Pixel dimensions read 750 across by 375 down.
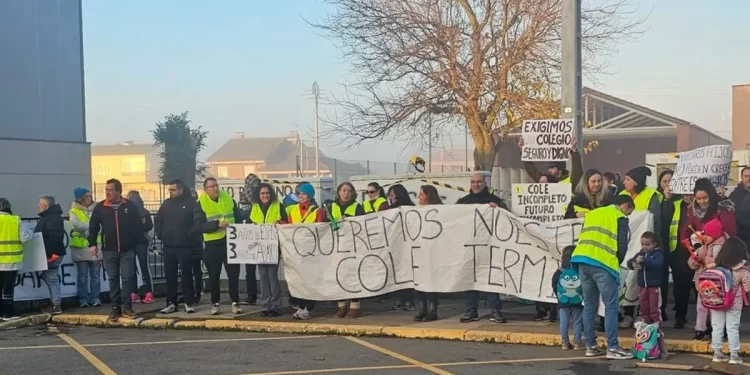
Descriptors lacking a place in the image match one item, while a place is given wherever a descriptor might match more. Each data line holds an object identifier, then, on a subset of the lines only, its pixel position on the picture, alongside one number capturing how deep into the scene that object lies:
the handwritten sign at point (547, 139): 10.64
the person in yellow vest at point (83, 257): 12.83
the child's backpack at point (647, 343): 8.27
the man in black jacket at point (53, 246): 12.33
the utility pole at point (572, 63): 11.10
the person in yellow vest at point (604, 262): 8.27
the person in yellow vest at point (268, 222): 11.34
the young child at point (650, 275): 9.02
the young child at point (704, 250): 8.57
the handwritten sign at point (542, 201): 10.51
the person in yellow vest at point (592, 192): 8.73
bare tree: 20.69
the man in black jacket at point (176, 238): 11.71
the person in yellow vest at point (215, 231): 11.52
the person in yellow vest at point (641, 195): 9.68
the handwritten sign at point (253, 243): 11.35
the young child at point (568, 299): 8.66
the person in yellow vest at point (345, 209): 11.21
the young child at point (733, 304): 7.95
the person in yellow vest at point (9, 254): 11.45
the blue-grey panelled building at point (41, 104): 21.08
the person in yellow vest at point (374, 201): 11.56
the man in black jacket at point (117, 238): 11.29
